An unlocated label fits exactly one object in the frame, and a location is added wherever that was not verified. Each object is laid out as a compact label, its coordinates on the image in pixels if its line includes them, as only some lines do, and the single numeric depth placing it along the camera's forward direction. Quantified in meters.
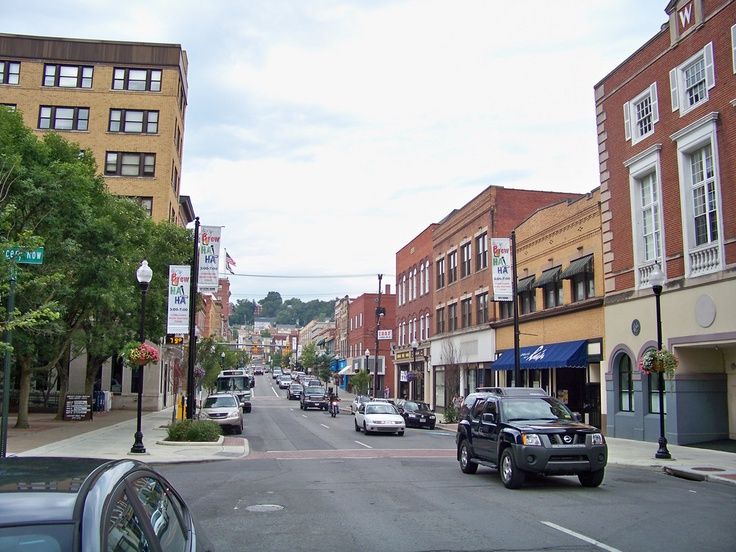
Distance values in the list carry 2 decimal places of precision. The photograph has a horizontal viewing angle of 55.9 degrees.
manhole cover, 10.91
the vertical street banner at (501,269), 29.03
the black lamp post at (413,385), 55.31
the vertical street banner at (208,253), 25.14
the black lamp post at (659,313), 19.53
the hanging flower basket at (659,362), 19.28
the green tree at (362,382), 62.54
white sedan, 28.91
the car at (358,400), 45.83
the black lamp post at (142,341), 19.58
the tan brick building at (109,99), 47.16
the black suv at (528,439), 12.68
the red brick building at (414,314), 53.75
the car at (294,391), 71.19
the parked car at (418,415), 35.12
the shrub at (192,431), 22.64
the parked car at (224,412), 28.03
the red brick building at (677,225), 21.12
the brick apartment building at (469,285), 40.75
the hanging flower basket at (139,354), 20.59
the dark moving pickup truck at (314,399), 52.16
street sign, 13.20
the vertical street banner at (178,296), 22.86
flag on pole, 30.22
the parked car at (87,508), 2.80
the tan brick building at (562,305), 28.86
